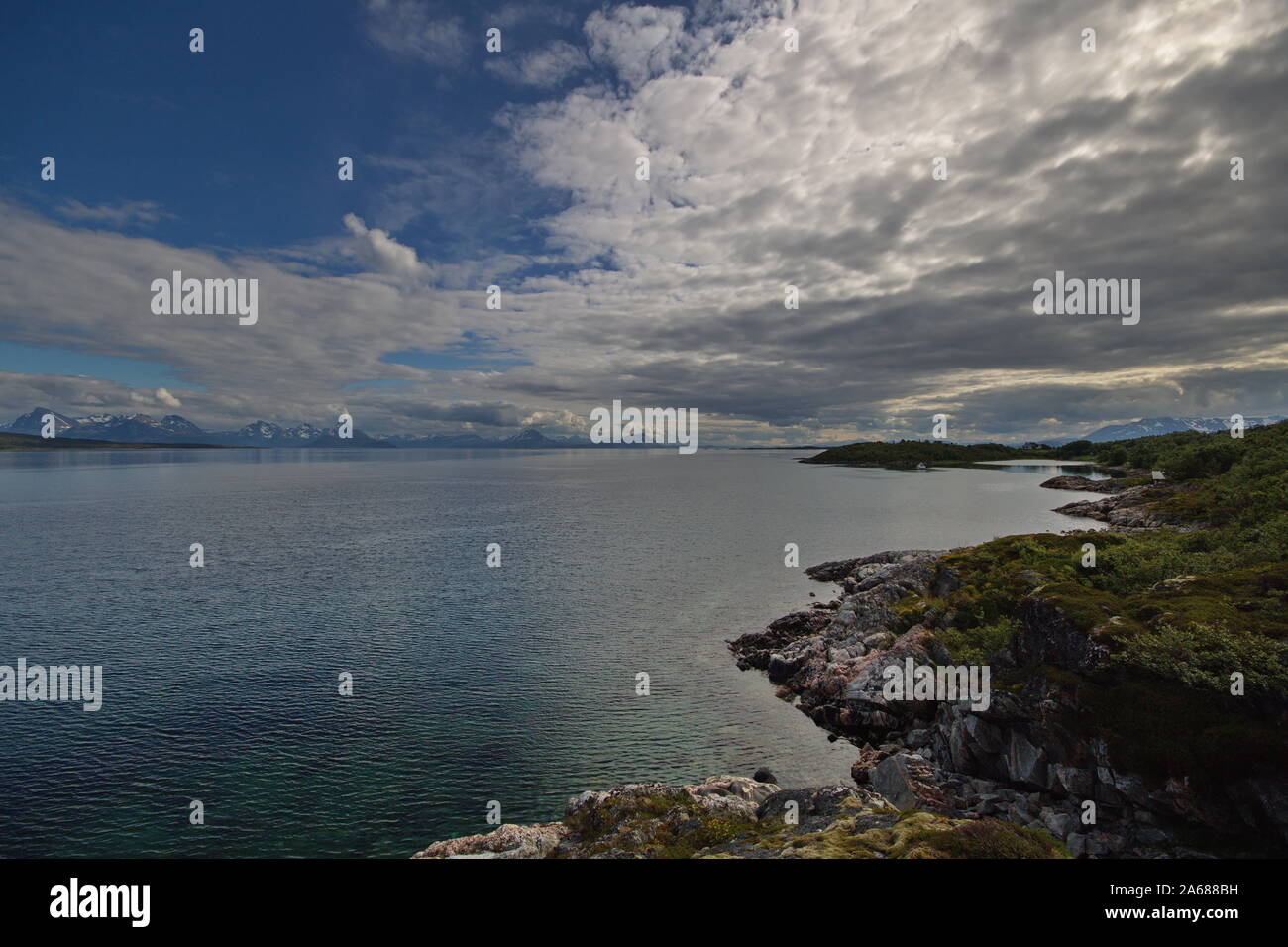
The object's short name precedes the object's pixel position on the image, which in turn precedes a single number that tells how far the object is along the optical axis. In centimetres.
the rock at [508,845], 2391
